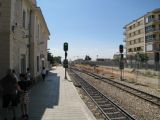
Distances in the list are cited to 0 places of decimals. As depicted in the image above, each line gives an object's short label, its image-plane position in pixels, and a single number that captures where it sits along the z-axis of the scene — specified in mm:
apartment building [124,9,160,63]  37603
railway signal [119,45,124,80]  15267
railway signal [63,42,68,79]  15216
